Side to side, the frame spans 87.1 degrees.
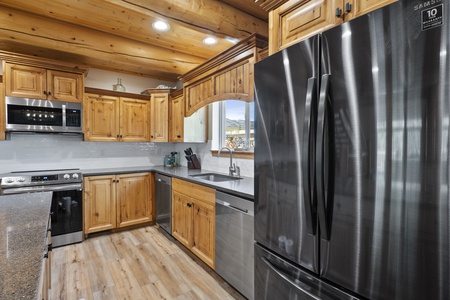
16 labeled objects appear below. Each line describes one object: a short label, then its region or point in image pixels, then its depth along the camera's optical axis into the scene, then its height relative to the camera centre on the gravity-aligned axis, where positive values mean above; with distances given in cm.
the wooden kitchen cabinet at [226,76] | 220 +80
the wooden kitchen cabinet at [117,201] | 333 -81
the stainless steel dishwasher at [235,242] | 191 -82
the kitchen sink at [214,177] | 312 -41
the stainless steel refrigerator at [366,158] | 78 -4
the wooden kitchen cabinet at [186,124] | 363 +36
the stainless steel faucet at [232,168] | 299 -27
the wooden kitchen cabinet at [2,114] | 290 +39
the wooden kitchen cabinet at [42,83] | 294 +83
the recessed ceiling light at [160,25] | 269 +141
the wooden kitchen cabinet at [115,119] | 353 +44
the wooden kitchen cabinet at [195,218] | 241 -81
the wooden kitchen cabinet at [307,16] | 117 +73
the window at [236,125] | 309 +30
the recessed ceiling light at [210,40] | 308 +141
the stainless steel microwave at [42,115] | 294 +41
